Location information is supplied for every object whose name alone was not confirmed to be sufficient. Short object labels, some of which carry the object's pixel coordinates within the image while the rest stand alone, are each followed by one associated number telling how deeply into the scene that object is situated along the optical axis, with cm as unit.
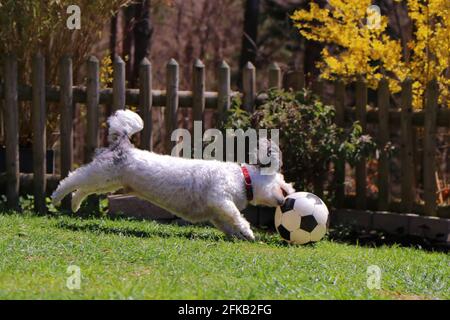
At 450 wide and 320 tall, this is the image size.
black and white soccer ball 1476
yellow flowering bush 1928
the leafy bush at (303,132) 1848
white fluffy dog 1540
